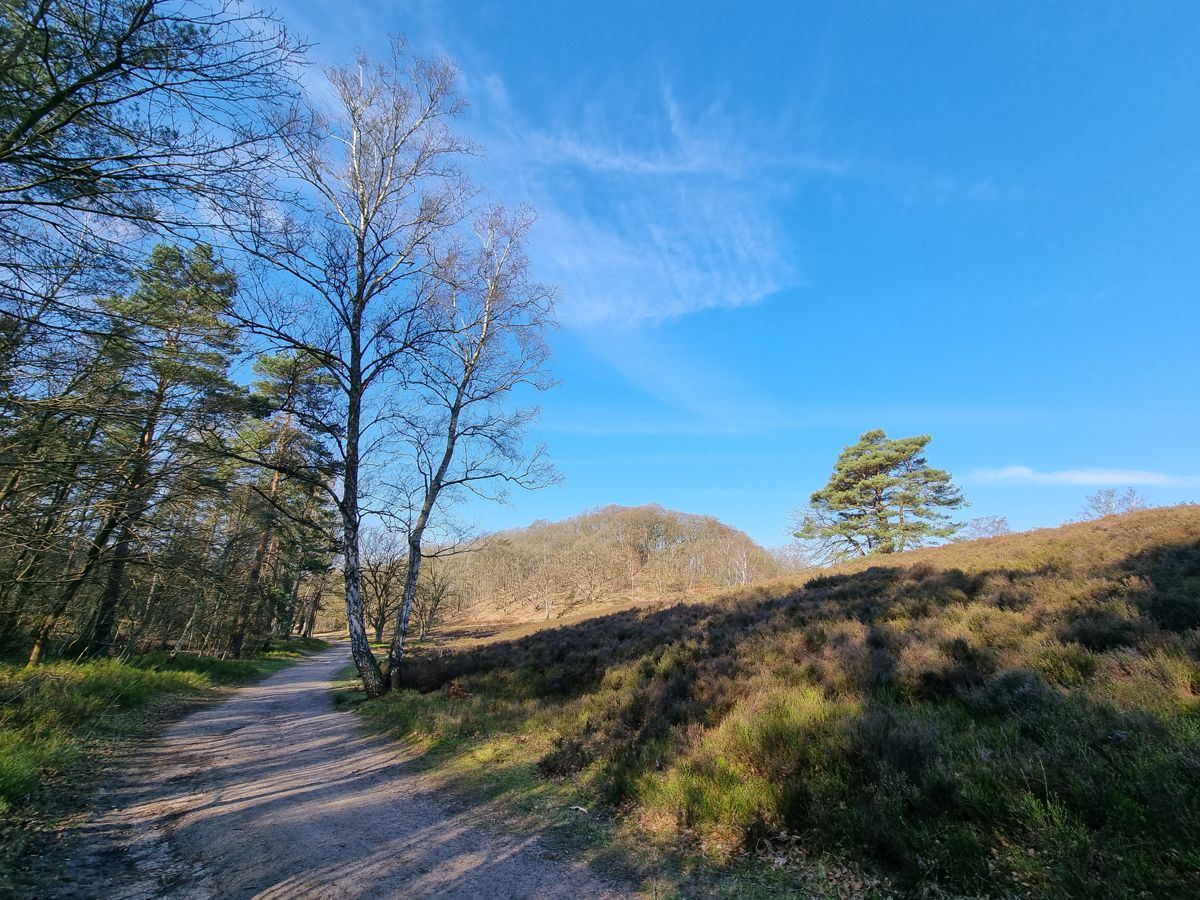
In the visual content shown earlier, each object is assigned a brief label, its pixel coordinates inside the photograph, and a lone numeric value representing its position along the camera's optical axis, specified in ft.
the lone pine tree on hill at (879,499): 102.27
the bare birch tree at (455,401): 38.96
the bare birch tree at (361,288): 36.19
